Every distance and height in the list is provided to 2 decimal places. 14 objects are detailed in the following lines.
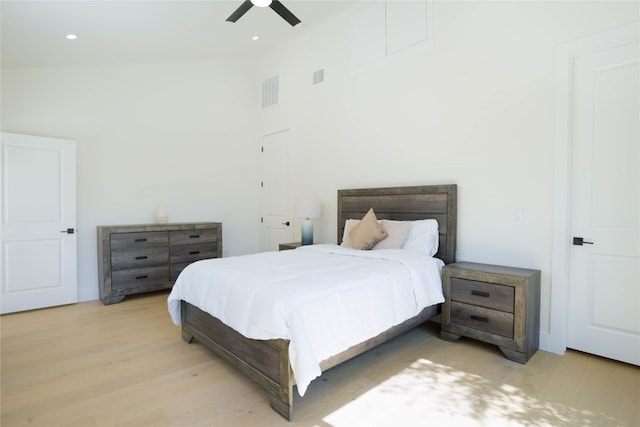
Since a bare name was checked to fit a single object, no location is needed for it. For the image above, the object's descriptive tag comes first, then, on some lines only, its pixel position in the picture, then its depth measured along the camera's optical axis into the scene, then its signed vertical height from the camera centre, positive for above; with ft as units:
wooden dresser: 13.57 -2.11
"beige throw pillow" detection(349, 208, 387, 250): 11.10 -0.92
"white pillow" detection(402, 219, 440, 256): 10.70 -1.00
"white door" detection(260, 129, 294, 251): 17.33 +0.90
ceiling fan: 9.35 +5.83
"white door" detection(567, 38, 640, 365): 8.02 +0.06
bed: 6.13 -2.20
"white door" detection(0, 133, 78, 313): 12.10 -0.66
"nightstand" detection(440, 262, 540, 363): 8.27 -2.65
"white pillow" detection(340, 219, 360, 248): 12.15 -0.88
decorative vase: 15.74 -0.43
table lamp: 14.66 -0.34
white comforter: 6.09 -1.96
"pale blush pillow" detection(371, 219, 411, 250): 10.87 -0.95
